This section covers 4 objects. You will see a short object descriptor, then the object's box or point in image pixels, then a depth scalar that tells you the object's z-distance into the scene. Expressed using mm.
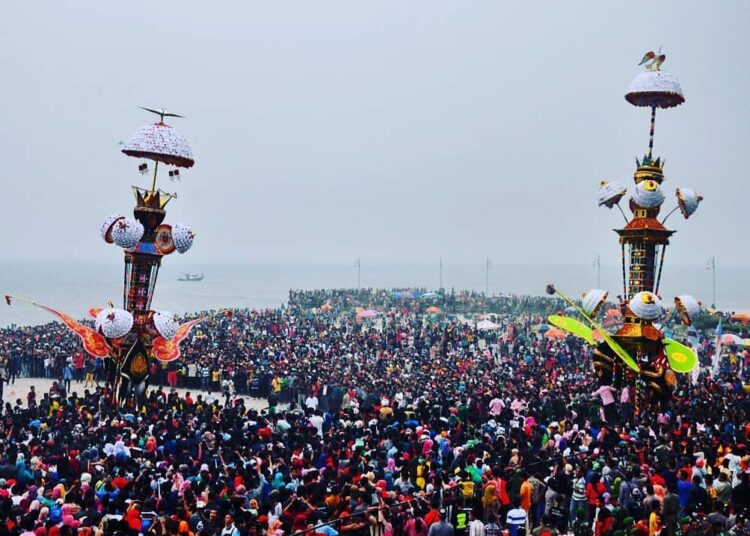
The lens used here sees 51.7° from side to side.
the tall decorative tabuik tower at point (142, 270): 19688
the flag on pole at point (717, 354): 25483
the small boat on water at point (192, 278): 156000
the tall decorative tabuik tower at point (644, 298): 18781
